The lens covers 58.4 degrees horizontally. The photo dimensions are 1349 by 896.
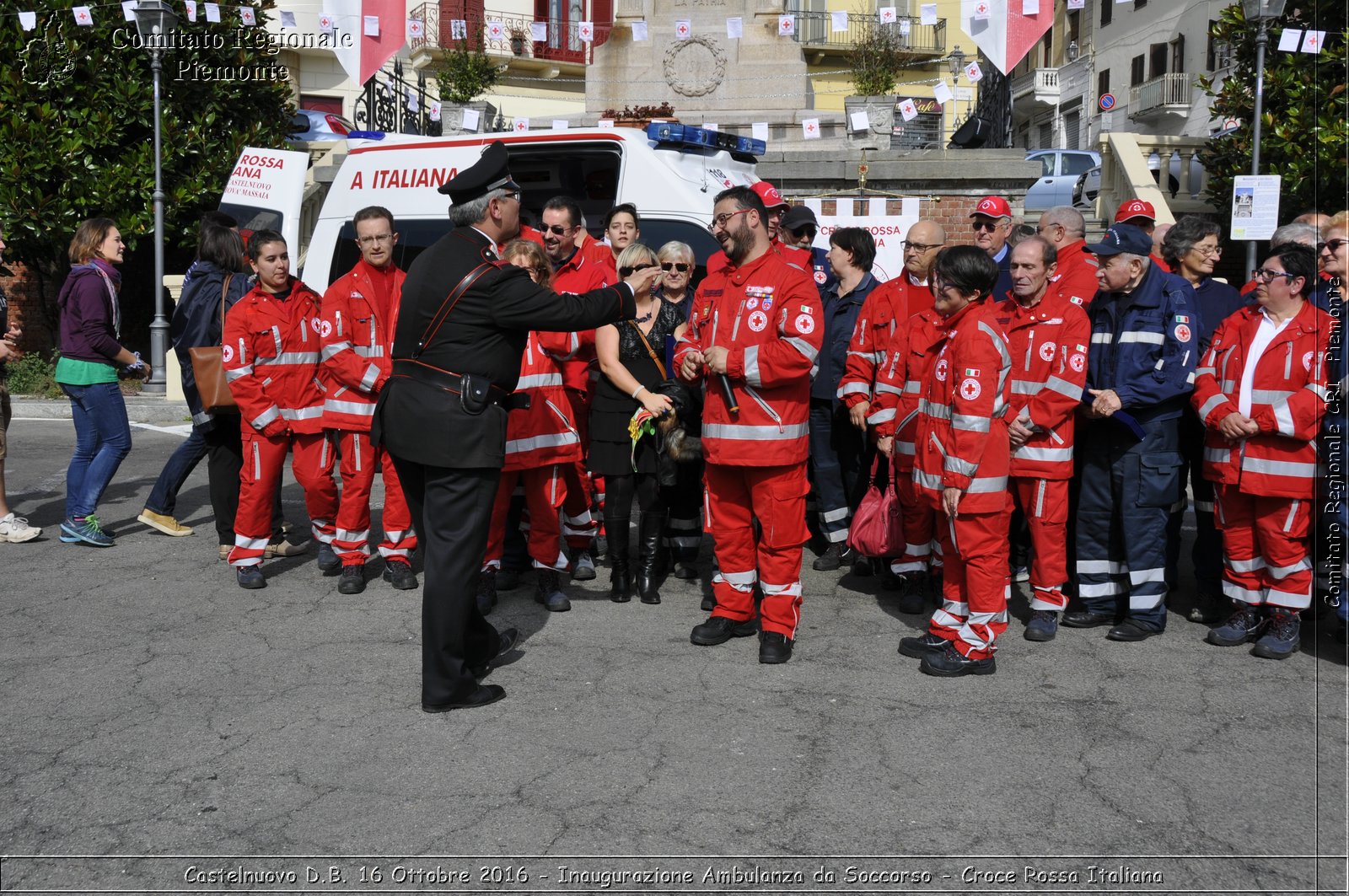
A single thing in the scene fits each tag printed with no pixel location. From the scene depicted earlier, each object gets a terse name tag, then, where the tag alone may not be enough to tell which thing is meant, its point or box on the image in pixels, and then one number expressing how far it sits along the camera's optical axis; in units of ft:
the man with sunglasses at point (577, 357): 21.52
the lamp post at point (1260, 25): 41.57
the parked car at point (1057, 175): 71.51
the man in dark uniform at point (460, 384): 14.97
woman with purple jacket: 24.09
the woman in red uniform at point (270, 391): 21.68
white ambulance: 29.81
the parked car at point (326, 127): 86.82
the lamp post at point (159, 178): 48.80
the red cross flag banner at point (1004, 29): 49.78
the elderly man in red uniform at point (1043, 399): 18.17
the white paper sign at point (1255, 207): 39.52
